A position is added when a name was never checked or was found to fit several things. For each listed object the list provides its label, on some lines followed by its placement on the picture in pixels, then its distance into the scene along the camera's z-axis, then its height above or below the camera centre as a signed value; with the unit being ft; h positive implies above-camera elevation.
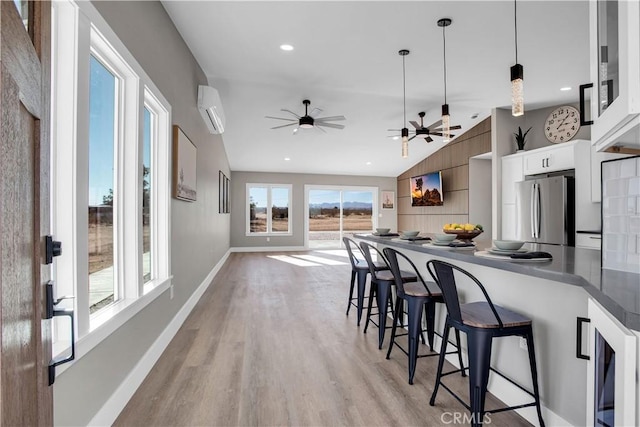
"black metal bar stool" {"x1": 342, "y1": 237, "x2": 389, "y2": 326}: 11.25 -2.00
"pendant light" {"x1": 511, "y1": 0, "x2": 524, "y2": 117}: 7.85 +3.07
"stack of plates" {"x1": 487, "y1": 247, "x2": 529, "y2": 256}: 5.92 -0.72
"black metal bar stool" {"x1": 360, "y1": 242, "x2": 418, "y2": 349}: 9.32 -2.06
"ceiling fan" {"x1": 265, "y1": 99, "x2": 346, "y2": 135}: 16.90 +4.95
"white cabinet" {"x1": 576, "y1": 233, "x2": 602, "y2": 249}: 13.99 -1.22
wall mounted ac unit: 14.21 +4.86
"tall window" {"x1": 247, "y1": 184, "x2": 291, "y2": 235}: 34.76 +0.53
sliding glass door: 36.19 +0.06
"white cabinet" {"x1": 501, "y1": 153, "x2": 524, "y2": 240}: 18.56 +1.35
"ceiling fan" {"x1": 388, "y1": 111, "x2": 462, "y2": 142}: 17.57 +4.49
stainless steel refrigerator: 15.25 +0.13
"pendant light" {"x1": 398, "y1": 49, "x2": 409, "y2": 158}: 12.93 +6.37
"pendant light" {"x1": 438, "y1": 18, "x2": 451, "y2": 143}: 10.80 +6.33
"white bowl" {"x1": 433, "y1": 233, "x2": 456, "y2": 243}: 8.10 -0.62
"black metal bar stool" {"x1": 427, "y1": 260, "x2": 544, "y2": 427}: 5.38 -2.00
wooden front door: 2.06 +0.03
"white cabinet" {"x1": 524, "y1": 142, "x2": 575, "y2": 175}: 15.70 +2.75
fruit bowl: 8.73 -0.54
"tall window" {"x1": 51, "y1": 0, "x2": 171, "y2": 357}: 4.93 +0.75
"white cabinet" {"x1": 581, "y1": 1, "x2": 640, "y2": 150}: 3.04 +1.55
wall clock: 16.89 +4.73
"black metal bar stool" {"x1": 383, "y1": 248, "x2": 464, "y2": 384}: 7.35 -2.14
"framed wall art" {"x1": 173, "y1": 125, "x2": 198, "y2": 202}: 10.68 +1.72
